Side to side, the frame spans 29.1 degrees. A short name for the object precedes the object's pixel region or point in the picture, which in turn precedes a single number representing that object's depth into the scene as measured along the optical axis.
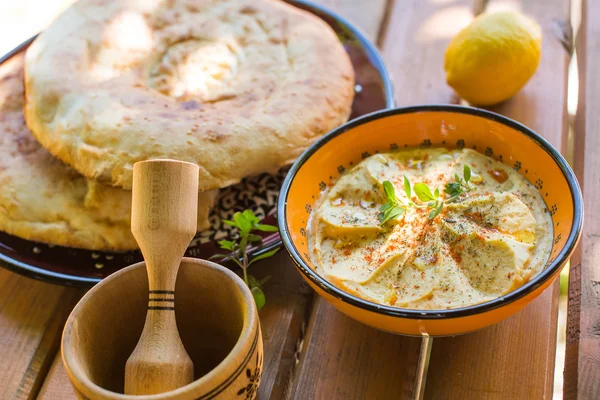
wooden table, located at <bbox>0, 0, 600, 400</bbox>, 0.68
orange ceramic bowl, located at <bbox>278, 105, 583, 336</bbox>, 0.64
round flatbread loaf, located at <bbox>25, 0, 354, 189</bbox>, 0.75
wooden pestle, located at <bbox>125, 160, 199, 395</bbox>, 0.64
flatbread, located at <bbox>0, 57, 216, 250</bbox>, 0.75
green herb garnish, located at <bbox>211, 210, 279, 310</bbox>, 0.72
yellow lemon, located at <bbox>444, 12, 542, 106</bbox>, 0.81
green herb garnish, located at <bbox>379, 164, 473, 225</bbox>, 0.70
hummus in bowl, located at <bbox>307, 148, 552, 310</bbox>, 0.67
